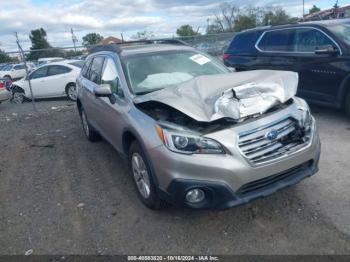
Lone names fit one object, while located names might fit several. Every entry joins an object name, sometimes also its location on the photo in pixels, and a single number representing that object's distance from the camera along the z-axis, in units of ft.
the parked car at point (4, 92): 42.88
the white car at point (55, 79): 43.65
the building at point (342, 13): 73.92
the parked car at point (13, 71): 88.89
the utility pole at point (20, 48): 34.50
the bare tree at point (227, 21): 161.08
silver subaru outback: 10.16
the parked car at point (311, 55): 20.31
